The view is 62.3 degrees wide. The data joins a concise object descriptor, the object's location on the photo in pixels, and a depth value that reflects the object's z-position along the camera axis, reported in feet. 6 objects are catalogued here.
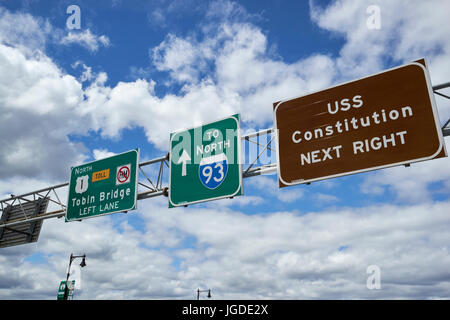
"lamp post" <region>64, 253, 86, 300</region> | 112.57
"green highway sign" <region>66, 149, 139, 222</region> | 40.70
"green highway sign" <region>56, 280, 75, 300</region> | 120.47
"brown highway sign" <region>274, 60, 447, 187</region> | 25.39
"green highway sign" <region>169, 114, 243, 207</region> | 33.60
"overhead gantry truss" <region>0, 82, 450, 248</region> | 40.86
